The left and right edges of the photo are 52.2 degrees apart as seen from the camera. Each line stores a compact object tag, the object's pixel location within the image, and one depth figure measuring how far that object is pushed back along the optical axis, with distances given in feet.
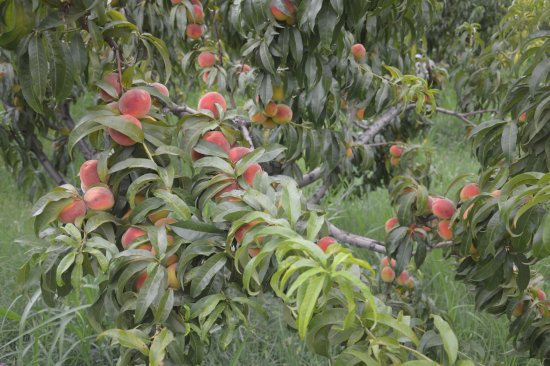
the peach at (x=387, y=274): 5.46
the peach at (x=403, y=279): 5.40
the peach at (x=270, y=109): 4.56
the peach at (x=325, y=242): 3.09
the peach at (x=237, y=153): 2.70
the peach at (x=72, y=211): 2.39
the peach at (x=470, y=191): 3.75
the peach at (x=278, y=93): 4.32
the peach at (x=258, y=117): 4.70
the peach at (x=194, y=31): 5.54
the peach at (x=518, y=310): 3.98
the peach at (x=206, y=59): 5.68
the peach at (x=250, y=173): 2.53
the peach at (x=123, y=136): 2.43
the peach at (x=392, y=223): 4.59
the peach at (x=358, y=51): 4.98
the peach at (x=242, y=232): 2.08
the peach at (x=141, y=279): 2.29
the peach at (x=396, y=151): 6.67
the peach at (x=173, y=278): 2.25
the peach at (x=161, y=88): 3.05
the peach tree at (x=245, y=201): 2.02
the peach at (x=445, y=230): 3.97
